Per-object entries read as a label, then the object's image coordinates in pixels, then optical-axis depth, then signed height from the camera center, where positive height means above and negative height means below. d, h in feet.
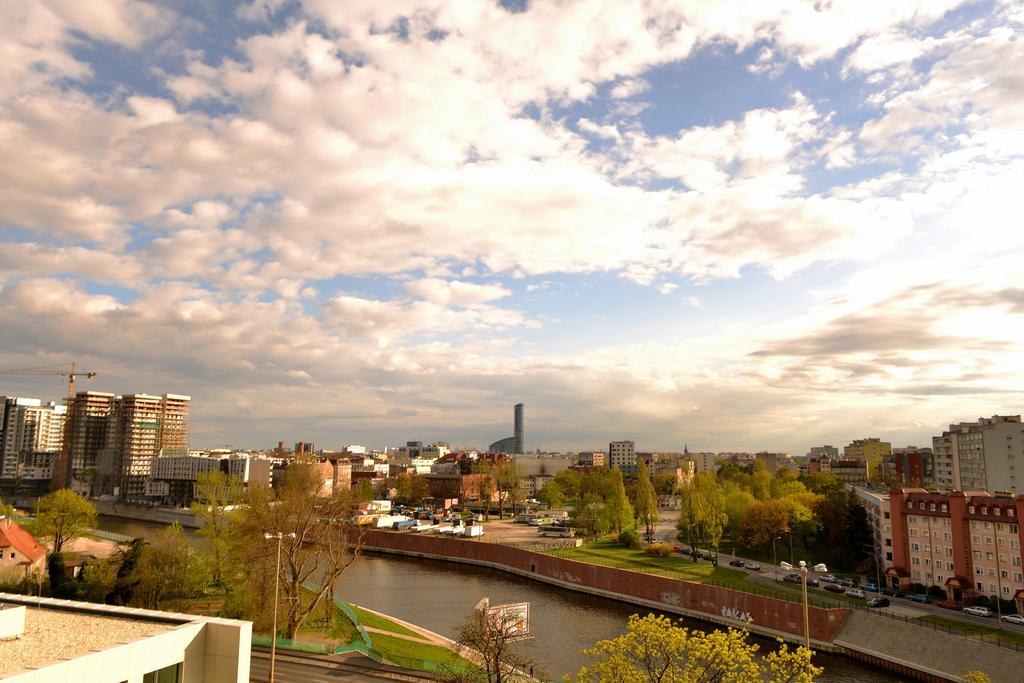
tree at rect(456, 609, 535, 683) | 115.24 -36.01
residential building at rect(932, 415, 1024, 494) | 343.87 -1.40
